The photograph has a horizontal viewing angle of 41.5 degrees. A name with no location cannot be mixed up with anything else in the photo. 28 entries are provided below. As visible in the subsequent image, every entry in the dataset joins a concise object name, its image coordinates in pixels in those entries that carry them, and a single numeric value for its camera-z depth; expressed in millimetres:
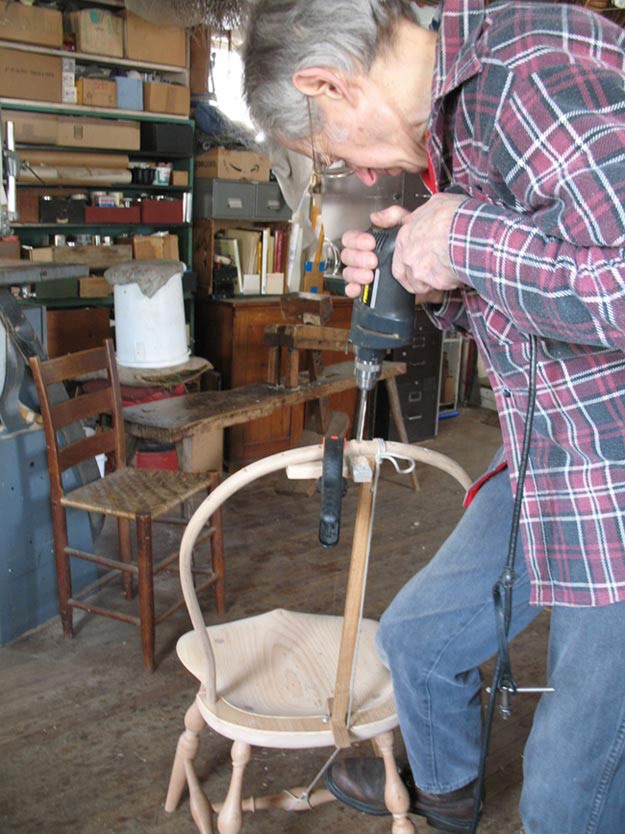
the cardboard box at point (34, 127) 3447
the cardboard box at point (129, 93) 3715
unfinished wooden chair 1188
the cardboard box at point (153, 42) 3672
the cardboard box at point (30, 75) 3379
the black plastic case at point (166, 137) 3791
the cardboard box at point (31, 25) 3332
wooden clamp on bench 3104
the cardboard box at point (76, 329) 3588
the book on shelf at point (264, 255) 4082
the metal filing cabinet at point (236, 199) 3967
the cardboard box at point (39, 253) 3523
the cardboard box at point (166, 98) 3761
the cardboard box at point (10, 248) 3229
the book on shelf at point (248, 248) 4039
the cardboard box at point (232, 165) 3939
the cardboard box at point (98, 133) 3594
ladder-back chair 2178
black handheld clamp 1085
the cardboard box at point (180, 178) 3932
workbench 2605
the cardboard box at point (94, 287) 3697
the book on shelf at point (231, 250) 4031
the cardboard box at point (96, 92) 3613
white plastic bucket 3182
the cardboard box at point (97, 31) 3527
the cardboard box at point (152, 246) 3830
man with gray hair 822
